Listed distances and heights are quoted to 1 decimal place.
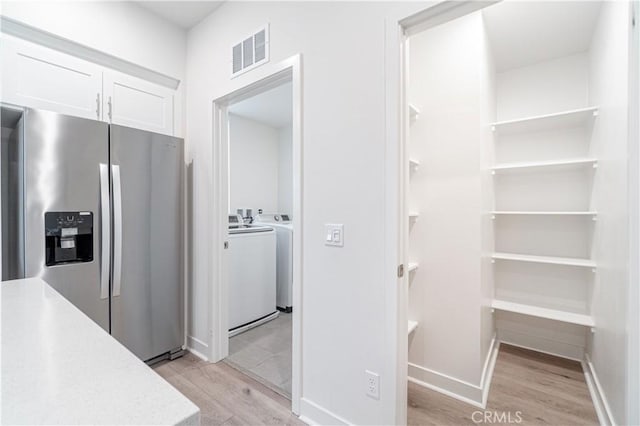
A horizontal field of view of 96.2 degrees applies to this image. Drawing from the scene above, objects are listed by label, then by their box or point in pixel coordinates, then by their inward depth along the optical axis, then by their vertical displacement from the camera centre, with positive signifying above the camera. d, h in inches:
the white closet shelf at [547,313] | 87.0 -33.0
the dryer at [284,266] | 141.4 -27.4
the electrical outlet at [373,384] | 57.1 -34.8
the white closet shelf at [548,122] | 87.5 +29.6
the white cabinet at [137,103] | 88.5 +35.5
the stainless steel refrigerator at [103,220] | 67.9 -2.3
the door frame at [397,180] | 54.6 +6.0
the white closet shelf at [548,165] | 86.6 +14.8
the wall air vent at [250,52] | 77.1 +44.8
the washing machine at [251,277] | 115.5 -28.0
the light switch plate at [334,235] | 62.5 -5.2
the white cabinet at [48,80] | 71.1 +35.5
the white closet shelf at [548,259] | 87.1 -15.8
